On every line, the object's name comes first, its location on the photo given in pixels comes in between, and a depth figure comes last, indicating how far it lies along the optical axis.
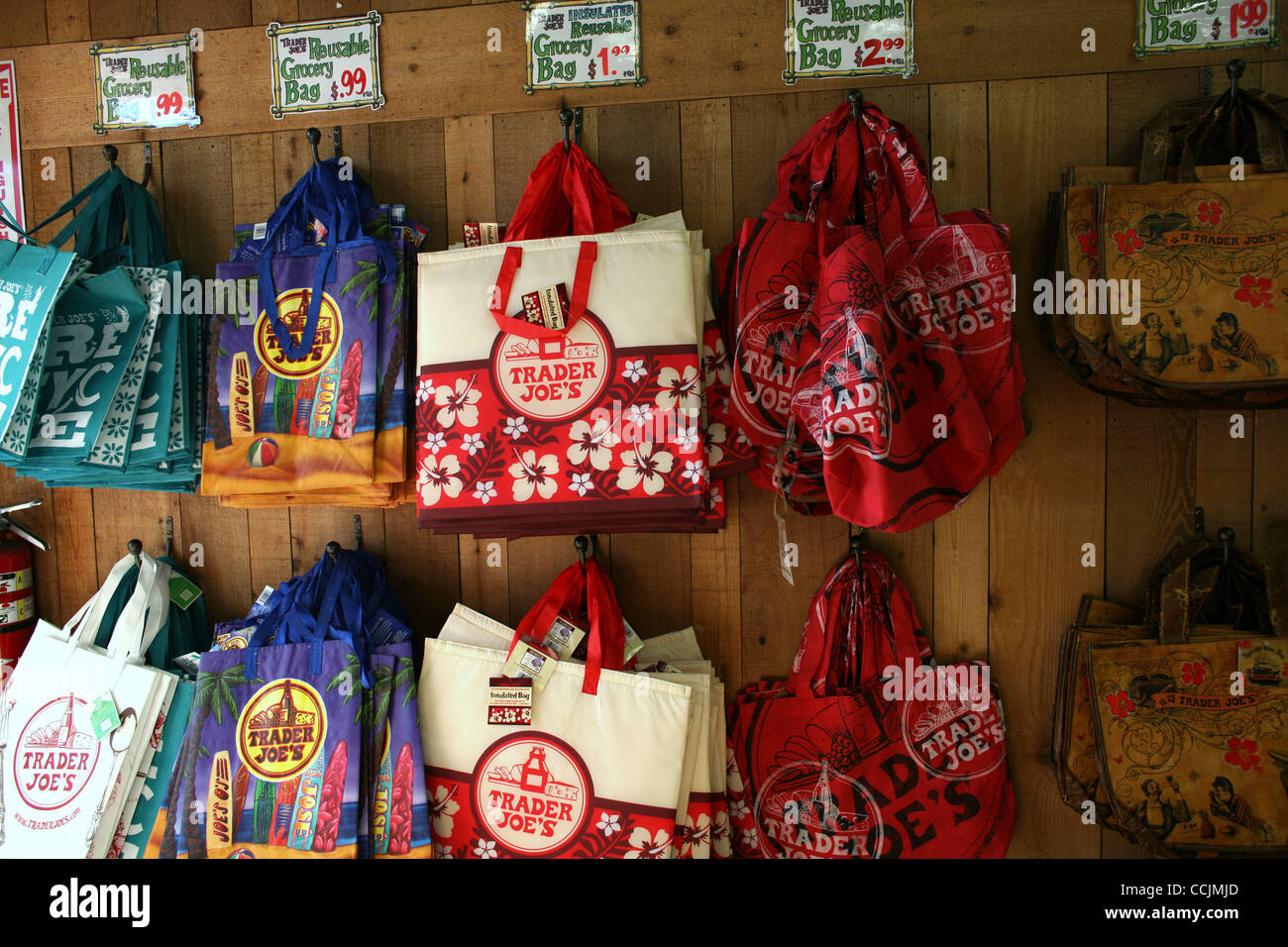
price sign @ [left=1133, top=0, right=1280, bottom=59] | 1.48
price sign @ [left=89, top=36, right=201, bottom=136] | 1.74
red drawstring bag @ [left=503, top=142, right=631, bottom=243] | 1.52
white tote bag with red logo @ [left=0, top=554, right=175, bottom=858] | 1.56
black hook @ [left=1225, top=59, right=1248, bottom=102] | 1.41
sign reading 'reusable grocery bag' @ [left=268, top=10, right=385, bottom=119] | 1.68
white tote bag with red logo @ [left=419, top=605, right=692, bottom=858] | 1.44
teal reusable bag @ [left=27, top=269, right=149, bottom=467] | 1.55
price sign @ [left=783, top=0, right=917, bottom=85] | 1.55
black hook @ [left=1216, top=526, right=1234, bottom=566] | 1.50
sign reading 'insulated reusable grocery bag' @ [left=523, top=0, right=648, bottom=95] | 1.61
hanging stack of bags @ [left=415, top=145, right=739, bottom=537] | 1.42
